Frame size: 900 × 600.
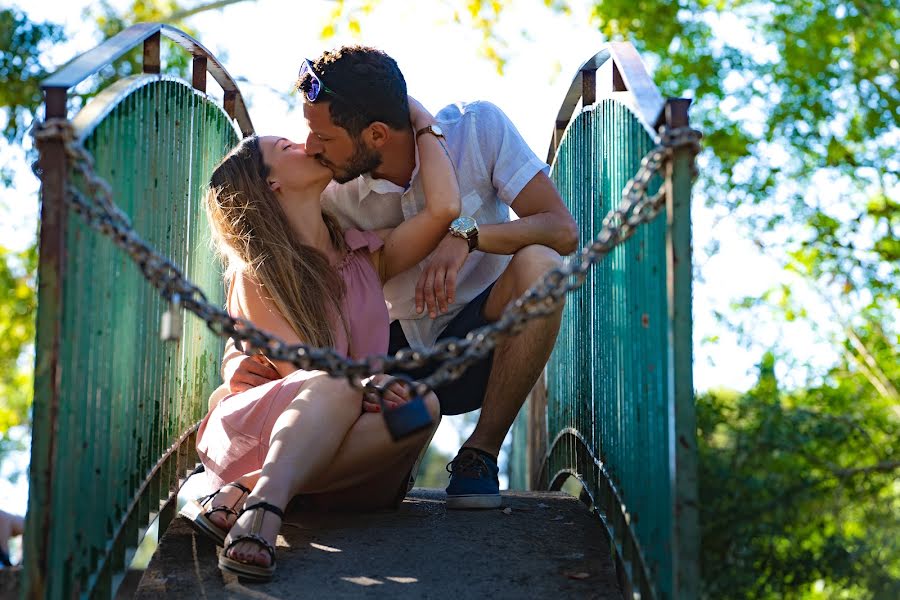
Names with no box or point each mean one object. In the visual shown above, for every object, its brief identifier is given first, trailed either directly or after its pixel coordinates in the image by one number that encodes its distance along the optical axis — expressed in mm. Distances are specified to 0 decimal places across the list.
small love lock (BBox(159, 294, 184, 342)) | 2460
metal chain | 2406
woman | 2934
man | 3699
